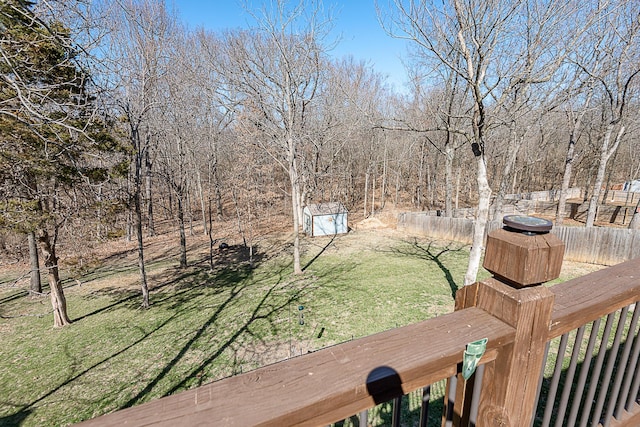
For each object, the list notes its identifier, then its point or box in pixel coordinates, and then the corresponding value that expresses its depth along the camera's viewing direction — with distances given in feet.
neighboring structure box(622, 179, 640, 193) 69.67
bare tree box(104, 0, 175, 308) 27.30
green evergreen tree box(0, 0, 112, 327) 13.75
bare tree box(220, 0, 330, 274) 30.17
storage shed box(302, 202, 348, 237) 52.85
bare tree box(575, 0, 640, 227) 27.33
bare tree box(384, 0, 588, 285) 15.78
